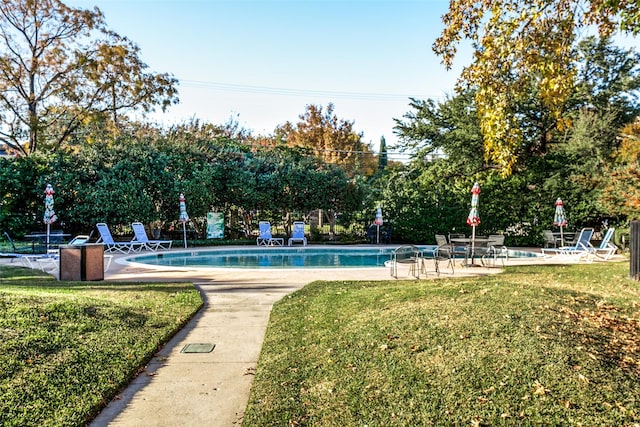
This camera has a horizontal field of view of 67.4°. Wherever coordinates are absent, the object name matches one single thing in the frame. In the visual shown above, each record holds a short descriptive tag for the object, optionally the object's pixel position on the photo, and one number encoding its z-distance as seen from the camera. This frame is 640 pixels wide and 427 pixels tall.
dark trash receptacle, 9.27
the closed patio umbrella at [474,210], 11.93
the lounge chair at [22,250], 12.33
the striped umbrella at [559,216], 15.20
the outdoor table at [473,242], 11.22
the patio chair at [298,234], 19.86
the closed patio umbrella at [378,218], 19.38
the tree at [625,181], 13.55
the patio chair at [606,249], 13.07
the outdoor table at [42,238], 13.32
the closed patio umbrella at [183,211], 18.34
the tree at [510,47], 5.88
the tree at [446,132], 19.55
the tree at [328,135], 35.59
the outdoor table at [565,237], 17.12
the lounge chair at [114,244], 16.11
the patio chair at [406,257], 9.50
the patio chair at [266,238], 19.66
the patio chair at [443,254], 10.31
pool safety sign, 20.58
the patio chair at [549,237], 15.78
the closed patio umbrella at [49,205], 13.82
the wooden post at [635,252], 8.31
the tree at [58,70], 21.91
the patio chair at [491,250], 11.16
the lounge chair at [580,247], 13.40
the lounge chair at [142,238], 17.06
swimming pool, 14.59
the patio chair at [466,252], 11.22
